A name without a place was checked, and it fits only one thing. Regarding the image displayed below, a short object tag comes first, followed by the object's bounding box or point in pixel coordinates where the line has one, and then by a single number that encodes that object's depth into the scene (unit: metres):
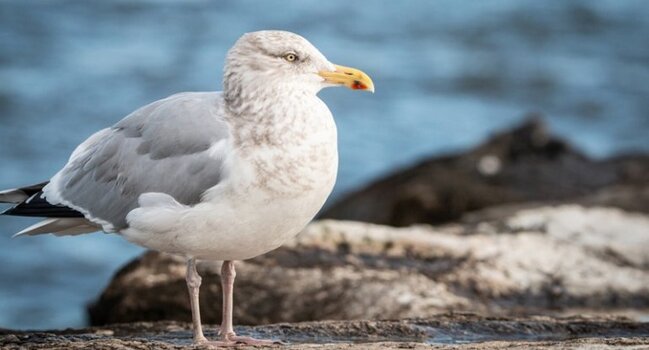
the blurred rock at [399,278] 16.69
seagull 12.43
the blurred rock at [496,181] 24.61
